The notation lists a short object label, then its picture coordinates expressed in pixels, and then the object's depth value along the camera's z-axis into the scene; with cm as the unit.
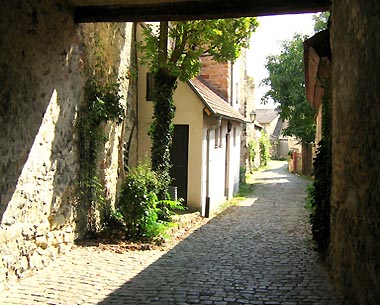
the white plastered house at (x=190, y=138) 1229
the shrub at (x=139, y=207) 845
